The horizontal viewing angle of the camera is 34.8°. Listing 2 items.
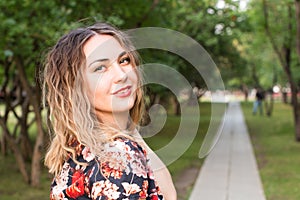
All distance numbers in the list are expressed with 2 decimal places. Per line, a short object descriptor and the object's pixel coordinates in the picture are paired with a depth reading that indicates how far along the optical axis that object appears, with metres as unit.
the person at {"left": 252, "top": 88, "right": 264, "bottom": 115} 33.44
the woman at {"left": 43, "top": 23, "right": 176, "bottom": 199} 1.30
